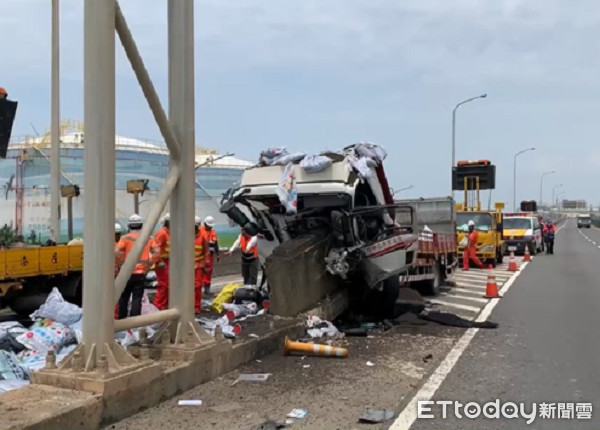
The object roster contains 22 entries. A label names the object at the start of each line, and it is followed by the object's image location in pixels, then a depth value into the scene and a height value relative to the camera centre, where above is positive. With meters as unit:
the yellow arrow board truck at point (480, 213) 23.20 -0.54
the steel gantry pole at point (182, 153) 6.41 +0.43
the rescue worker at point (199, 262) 10.66 -1.10
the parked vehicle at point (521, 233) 30.80 -1.67
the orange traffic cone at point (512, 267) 21.52 -2.26
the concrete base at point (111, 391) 4.49 -1.52
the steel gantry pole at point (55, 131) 14.45 +1.46
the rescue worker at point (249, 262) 14.19 -1.43
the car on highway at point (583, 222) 100.01 -3.52
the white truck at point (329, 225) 9.10 -0.42
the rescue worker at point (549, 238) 32.78 -2.01
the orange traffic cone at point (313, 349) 7.70 -1.80
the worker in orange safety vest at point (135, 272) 9.05 -1.04
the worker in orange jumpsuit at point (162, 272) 9.90 -1.14
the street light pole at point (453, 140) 38.91 +3.49
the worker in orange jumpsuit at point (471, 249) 22.11 -1.75
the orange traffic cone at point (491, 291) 13.83 -1.97
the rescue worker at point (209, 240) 13.67 -1.02
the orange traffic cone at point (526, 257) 27.39 -2.46
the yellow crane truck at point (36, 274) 9.77 -1.23
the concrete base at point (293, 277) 8.77 -1.08
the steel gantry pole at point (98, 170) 5.31 +0.22
